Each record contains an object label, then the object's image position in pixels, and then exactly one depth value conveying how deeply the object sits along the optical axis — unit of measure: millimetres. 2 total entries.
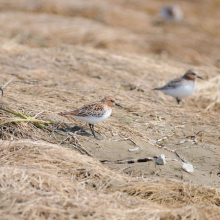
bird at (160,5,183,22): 35625
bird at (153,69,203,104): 17953
